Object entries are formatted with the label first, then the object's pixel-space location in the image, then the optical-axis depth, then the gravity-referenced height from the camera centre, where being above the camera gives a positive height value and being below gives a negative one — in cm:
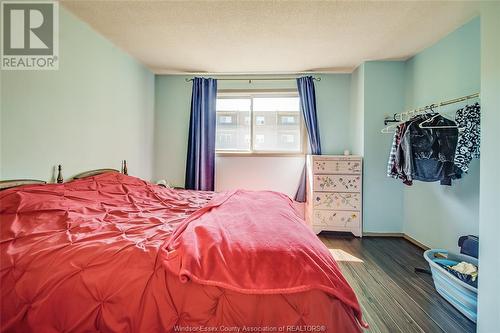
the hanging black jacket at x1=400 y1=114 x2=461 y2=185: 195 +14
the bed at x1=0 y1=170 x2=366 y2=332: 83 -49
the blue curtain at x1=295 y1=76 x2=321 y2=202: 334 +89
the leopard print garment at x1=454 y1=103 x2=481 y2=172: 169 +23
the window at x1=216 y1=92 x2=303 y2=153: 354 +68
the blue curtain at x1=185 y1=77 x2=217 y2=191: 339 +40
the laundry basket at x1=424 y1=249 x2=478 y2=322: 145 -88
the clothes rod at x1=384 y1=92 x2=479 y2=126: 282 +62
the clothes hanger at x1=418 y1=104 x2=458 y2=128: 206 +43
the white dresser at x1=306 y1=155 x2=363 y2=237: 297 -40
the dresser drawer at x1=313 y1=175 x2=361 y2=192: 297 -26
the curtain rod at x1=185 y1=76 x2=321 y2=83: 342 +136
